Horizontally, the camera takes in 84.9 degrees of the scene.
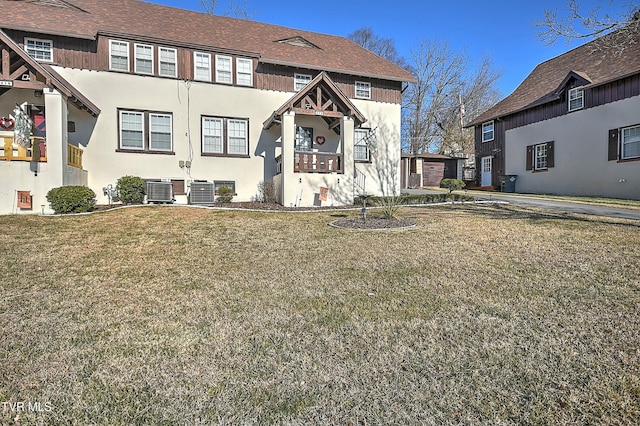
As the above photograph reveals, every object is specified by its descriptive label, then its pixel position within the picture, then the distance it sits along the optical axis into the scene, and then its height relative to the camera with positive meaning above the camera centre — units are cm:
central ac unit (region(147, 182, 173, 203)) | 1309 +21
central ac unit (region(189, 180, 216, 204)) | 1359 +15
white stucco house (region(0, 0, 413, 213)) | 1105 +352
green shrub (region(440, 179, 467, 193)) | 2302 +86
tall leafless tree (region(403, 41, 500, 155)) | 3644 +986
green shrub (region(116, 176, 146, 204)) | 1289 +28
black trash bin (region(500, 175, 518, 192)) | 2188 +80
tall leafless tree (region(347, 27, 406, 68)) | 3944 +1725
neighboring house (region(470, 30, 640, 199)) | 1588 +362
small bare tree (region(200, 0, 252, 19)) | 2566 +1399
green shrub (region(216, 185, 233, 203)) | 1418 +6
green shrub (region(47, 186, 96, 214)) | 1016 -7
